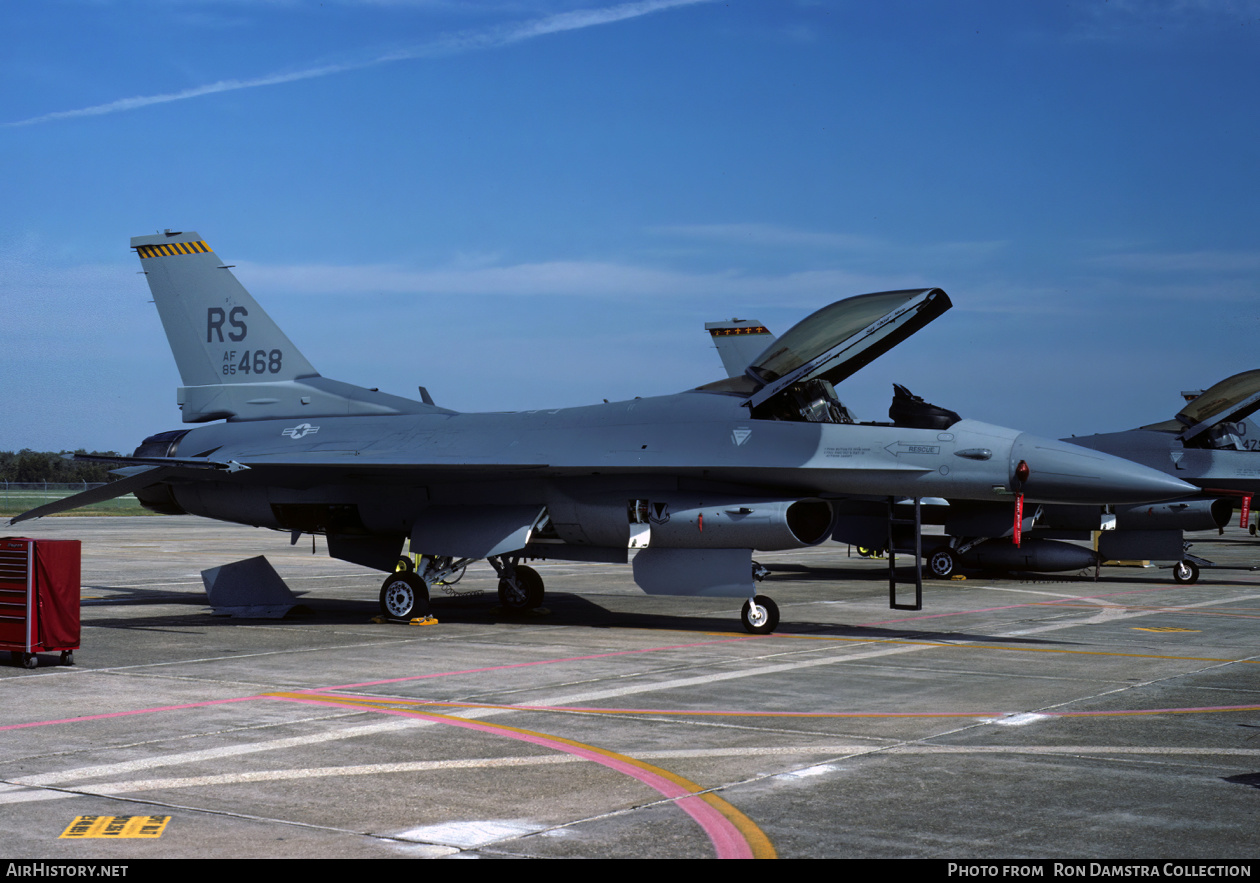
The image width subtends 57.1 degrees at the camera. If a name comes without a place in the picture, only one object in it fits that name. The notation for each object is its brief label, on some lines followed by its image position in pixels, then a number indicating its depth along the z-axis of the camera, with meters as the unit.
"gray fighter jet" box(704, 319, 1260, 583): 22.02
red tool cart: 10.48
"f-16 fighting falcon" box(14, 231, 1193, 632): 12.78
